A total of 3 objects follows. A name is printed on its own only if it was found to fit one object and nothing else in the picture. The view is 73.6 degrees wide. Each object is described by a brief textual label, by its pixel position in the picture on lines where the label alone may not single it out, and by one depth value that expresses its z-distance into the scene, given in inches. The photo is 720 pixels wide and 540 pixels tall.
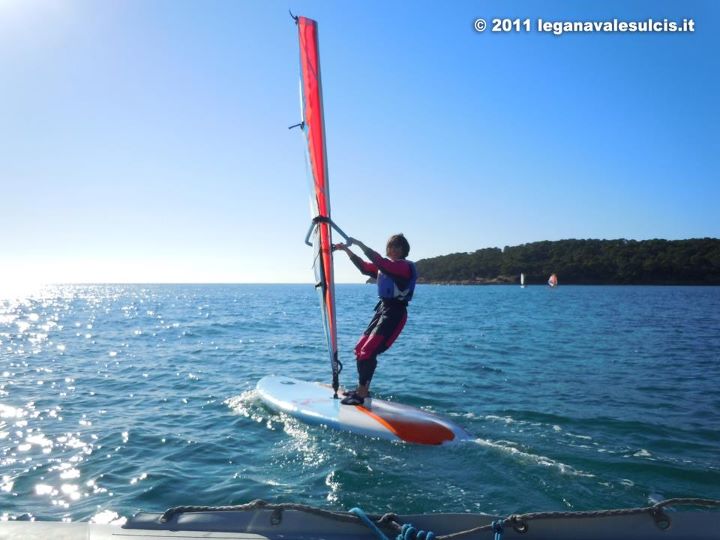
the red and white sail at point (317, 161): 225.5
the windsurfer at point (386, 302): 227.0
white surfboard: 215.0
